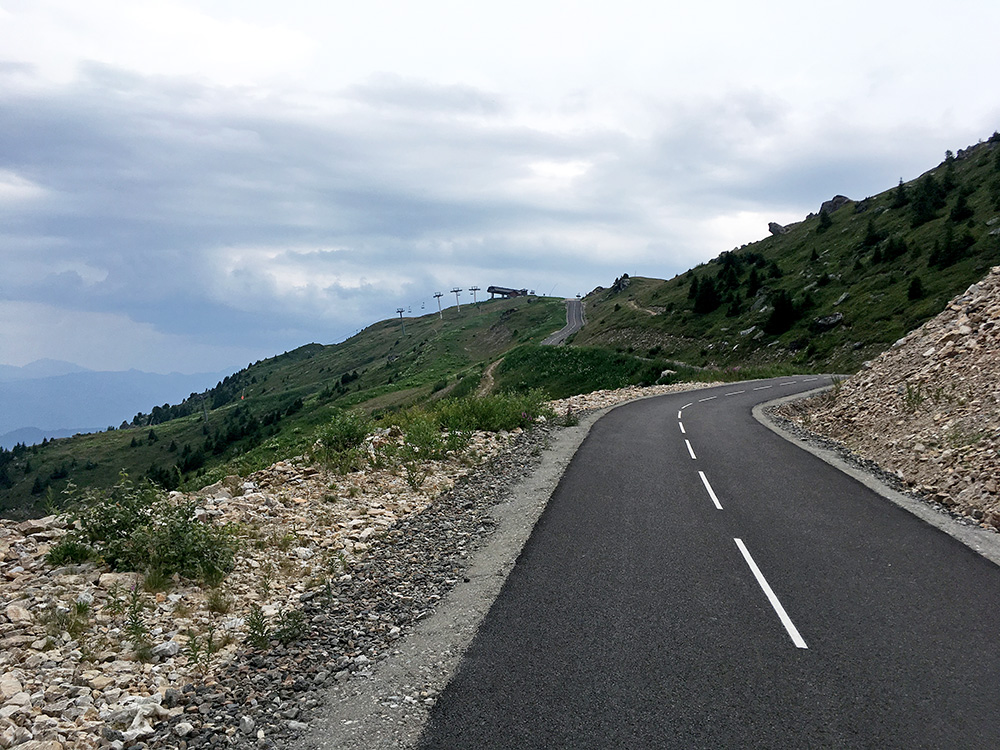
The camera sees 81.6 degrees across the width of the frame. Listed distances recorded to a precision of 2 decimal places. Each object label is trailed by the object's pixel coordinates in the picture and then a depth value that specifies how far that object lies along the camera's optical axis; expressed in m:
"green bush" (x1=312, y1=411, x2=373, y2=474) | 12.50
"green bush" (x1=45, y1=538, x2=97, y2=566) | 7.09
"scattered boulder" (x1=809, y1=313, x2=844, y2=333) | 51.50
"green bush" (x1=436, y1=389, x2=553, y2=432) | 17.88
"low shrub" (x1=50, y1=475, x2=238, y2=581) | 7.23
